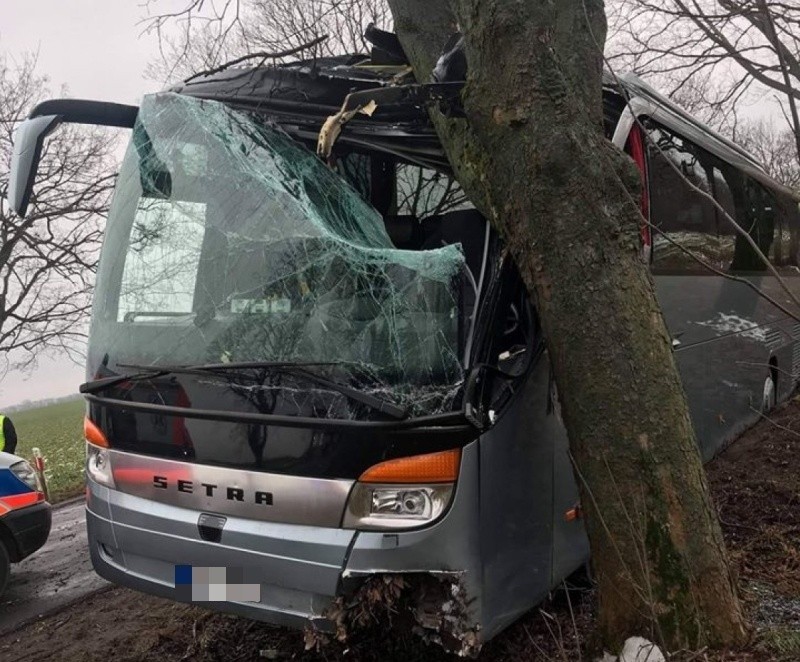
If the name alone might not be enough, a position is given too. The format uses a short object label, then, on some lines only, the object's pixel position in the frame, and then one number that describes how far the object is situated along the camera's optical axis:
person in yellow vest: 6.11
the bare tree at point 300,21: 5.78
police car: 4.97
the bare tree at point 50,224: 15.78
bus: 2.80
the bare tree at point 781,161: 14.09
